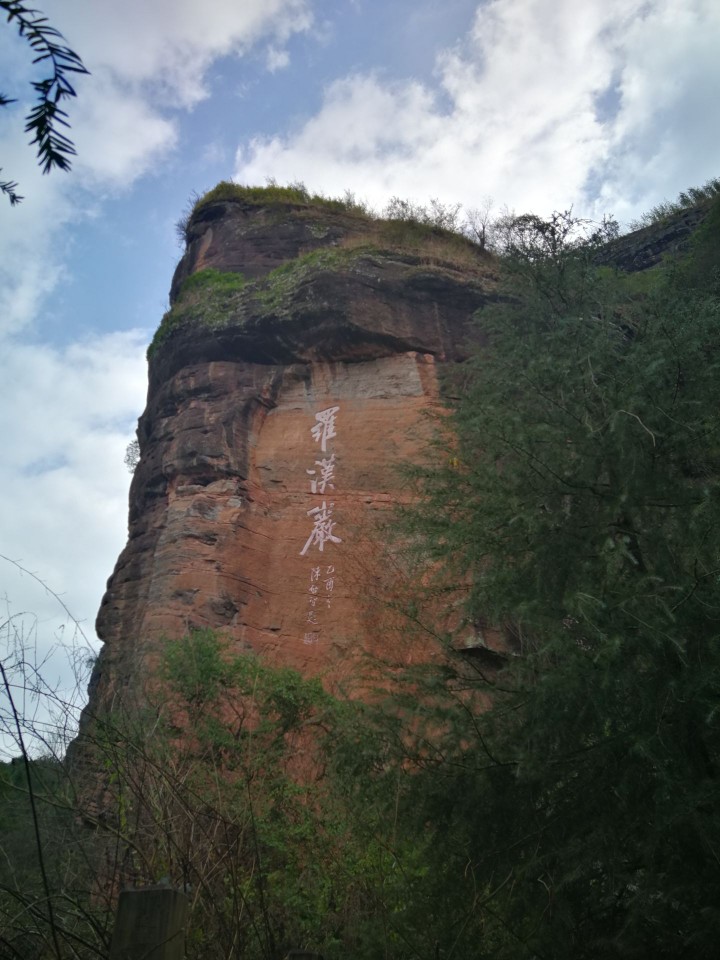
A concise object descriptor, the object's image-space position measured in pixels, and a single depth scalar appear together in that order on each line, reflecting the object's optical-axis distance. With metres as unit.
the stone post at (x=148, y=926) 2.06
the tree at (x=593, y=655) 3.84
